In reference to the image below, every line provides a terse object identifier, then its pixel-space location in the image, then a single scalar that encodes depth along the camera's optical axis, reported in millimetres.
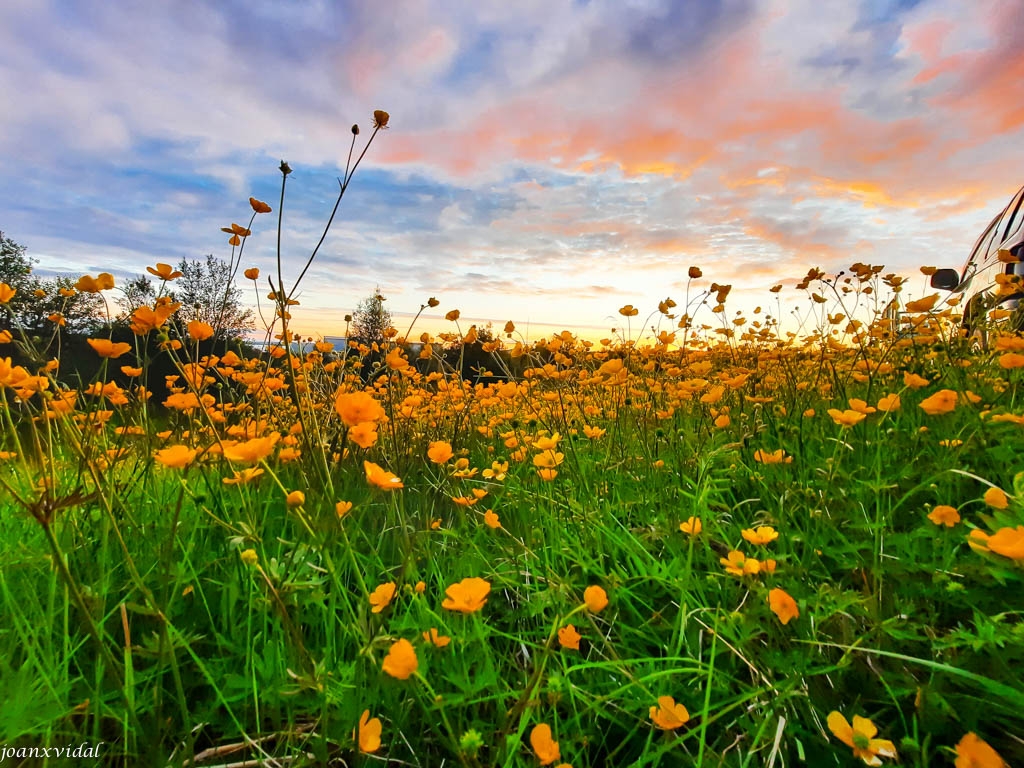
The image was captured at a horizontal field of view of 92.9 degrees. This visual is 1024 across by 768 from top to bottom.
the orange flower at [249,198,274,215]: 426
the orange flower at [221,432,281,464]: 244
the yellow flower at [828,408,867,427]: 399
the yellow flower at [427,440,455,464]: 364
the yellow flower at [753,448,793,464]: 429
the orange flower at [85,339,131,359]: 367
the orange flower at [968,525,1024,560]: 218
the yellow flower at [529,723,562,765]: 212
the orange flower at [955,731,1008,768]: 197
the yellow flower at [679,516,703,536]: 330
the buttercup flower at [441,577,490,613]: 228
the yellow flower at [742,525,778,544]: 318
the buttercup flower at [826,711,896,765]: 217
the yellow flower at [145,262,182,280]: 441
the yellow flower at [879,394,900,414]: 432
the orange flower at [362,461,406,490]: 243
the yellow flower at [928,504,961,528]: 317
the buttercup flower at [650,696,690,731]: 237
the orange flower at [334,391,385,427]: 260
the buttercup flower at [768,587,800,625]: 263
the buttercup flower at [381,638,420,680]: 202
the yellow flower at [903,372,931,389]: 494
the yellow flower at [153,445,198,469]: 259
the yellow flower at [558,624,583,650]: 267
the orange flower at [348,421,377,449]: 280
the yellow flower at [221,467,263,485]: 311
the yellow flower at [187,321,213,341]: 415
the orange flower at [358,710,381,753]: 207
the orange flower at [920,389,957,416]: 396
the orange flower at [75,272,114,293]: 421
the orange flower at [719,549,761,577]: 305
